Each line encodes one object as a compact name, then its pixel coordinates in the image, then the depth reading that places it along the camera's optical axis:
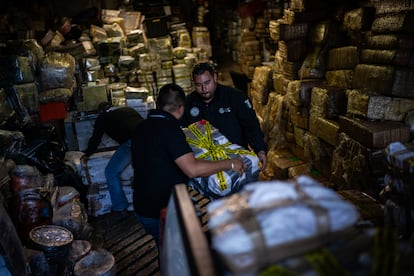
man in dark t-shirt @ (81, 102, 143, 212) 4.62
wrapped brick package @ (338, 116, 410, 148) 3.62
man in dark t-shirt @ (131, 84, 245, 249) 2.57
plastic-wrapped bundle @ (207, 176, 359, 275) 1.29
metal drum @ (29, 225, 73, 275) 3.36
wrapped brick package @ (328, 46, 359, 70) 4.78
